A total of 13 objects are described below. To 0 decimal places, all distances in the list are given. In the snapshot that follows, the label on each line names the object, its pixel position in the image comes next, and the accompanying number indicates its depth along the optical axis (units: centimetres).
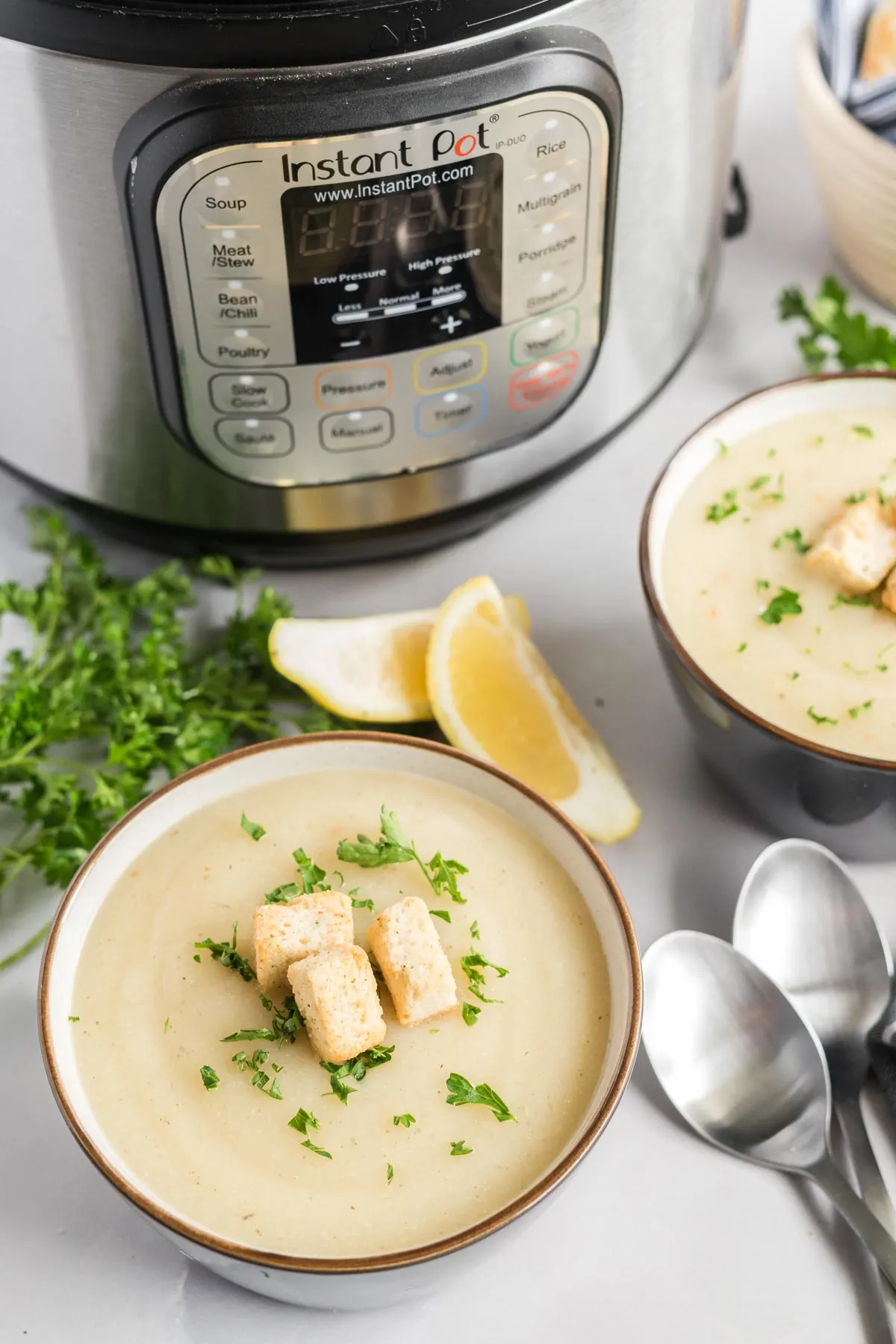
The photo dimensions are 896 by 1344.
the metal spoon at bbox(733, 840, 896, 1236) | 92
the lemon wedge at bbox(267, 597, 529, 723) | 105
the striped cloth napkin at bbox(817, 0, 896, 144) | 129
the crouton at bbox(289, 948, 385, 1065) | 77
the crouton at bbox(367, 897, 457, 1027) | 79
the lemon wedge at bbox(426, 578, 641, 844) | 103
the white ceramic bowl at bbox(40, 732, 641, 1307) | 70
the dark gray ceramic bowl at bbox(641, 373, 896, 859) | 90
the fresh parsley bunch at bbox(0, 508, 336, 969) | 100
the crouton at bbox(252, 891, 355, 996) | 80
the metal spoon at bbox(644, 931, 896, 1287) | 88
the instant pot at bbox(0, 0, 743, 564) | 85
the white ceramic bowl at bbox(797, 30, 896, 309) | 128
